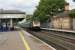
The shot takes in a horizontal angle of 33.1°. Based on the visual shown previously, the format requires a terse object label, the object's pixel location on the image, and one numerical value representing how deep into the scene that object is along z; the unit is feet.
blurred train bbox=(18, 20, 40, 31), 99.45
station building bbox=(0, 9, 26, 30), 132.20
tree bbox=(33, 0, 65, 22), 130.82
